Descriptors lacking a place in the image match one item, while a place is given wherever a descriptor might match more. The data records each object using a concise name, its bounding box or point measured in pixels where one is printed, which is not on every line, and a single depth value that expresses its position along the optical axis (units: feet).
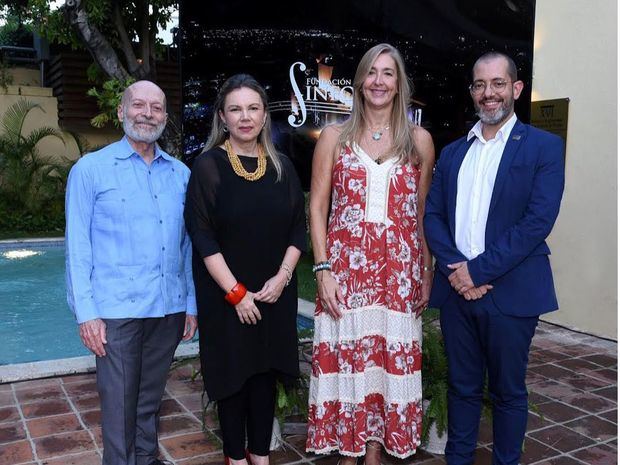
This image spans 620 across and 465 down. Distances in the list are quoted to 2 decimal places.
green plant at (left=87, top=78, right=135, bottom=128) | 32.27
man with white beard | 7.17
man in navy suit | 7.38
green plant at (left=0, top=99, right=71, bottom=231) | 36.06
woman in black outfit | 7.42
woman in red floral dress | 8.12
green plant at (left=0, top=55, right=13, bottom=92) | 40.83
